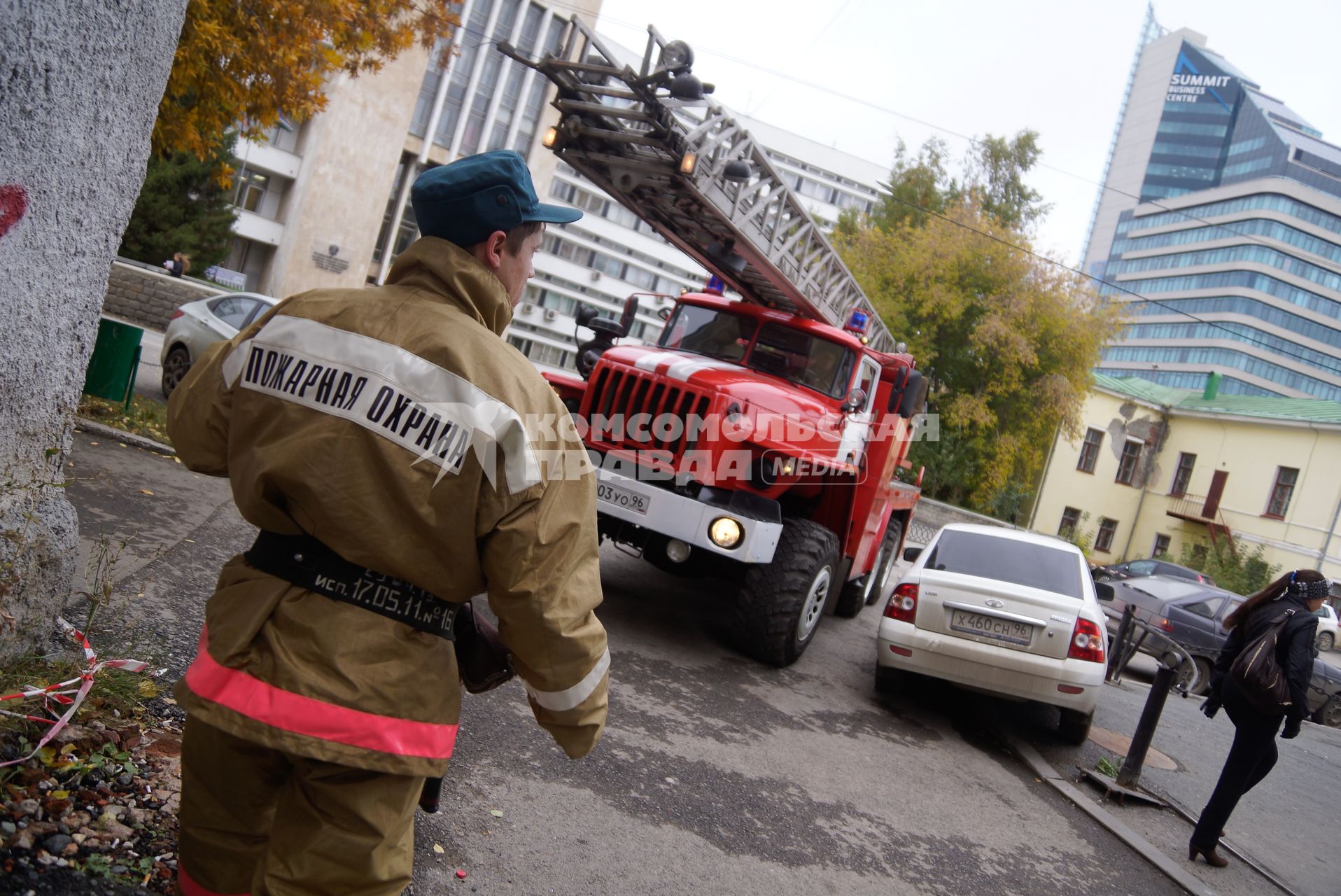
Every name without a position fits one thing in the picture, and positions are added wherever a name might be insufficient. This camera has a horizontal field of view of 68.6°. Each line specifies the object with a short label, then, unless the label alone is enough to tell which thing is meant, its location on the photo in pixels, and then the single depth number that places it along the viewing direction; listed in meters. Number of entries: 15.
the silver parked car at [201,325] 11.30
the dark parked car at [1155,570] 21.28
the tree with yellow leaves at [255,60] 7.46
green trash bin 8.98
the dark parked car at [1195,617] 12.53
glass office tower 91.56
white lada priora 6.27
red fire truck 6.27
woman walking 5.16
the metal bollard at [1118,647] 7.74
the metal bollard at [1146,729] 6.00
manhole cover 7.32
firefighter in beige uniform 1.81
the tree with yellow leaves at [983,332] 30.52
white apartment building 42.53
